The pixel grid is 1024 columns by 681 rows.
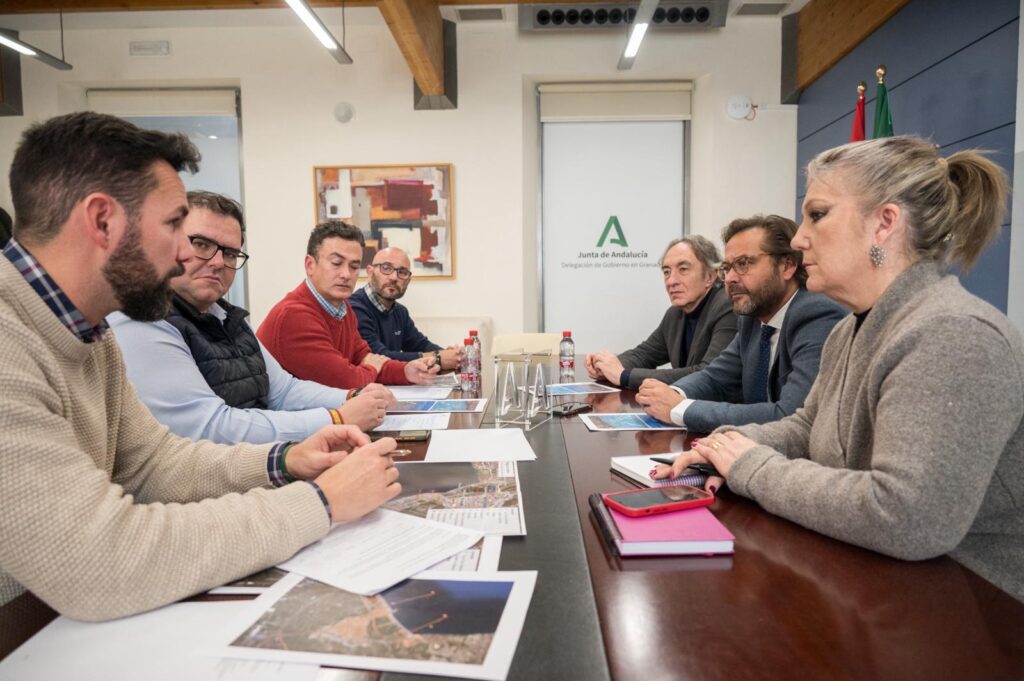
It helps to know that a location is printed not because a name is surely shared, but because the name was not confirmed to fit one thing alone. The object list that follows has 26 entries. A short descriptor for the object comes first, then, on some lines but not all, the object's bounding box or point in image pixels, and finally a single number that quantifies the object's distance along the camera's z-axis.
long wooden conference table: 0.65
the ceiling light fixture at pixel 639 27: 3.49
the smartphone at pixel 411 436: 1.61
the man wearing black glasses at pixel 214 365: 1.51
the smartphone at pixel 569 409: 1.98
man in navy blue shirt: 3.73
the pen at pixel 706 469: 1.23
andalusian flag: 3.24
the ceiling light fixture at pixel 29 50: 3.74
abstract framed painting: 4.77
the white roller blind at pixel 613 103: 4.98
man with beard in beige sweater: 0.73
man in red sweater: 2.59
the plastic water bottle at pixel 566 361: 2.89
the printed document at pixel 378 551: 0.82
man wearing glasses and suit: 1.71
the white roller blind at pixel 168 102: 4.99
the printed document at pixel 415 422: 1.79
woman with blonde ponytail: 0.88
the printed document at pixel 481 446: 1.44
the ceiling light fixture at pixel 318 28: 3.25
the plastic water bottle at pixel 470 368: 2.50
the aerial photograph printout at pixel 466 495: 1.04
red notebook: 0.92
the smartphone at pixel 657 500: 1.01
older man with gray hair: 2.69
